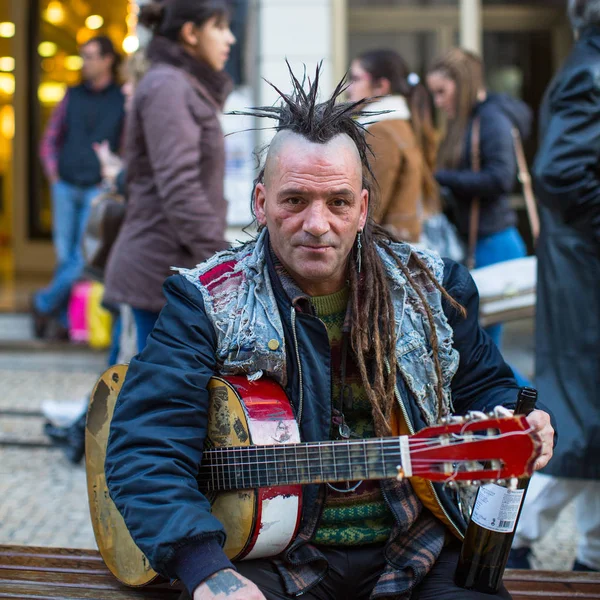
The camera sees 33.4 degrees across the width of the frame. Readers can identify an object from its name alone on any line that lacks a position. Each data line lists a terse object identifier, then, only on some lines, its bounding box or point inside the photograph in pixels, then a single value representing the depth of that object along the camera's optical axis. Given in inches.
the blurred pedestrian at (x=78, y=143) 305.3
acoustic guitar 77.6
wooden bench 98.7
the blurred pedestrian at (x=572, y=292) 139.2
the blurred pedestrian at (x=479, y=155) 210.2
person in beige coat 183.8
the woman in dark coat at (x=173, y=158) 157.2
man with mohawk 90.0
